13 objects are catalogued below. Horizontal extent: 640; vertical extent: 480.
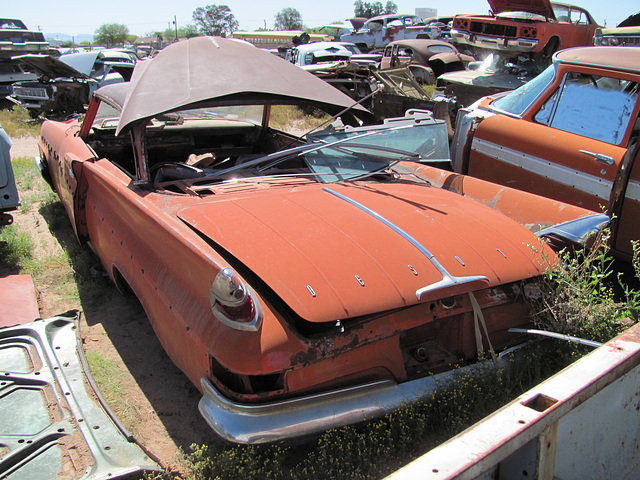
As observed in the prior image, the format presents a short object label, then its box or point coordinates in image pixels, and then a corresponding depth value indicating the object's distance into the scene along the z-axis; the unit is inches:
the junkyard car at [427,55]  566.3
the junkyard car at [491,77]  274.7
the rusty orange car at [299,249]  84.6
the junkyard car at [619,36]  338.3
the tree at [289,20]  2933.1
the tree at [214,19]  2898.6
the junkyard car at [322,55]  616.1
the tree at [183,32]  2847.4
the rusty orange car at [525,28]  391.9
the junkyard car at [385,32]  911.0
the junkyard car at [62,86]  451.5
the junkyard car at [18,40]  509.5
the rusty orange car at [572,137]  149.7
